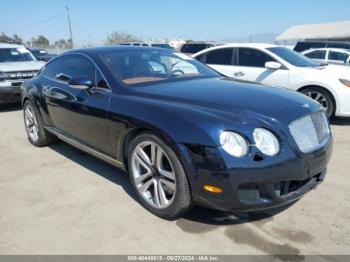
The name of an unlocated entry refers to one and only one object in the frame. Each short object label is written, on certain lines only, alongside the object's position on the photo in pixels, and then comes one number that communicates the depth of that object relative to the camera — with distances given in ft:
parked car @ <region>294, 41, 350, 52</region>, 50.21
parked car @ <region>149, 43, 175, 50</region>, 60.84
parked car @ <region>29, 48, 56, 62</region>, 63.24
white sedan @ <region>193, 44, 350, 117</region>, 22.30
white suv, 28.12
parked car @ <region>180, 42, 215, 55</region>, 49.32
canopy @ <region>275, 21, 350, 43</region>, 131.23
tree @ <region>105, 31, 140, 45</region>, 182.00
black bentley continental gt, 8.98
